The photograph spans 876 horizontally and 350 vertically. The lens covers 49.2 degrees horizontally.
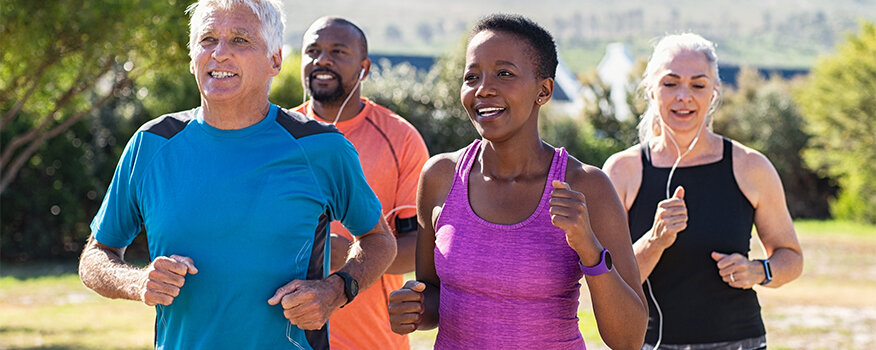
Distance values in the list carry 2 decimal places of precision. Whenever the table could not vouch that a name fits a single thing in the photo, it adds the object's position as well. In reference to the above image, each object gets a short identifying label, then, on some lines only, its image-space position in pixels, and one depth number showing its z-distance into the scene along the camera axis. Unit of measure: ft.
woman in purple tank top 9.10
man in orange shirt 13.44
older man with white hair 9.34
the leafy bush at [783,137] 101.40
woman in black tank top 13.16
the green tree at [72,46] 30.50
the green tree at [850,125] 95.91
